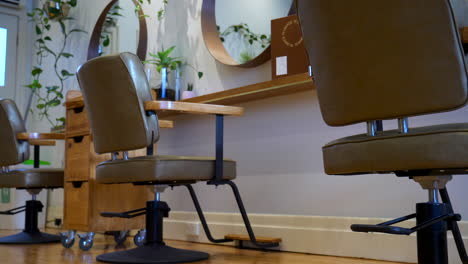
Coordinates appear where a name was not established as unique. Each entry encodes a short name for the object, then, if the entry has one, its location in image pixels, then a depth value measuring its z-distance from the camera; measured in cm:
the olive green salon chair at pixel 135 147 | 228
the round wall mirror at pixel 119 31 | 413
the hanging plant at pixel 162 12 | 393
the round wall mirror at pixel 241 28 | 315
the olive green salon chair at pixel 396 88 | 121
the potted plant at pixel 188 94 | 340
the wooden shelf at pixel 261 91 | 250
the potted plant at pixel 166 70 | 350
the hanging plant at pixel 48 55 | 523
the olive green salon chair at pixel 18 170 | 329
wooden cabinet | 312
